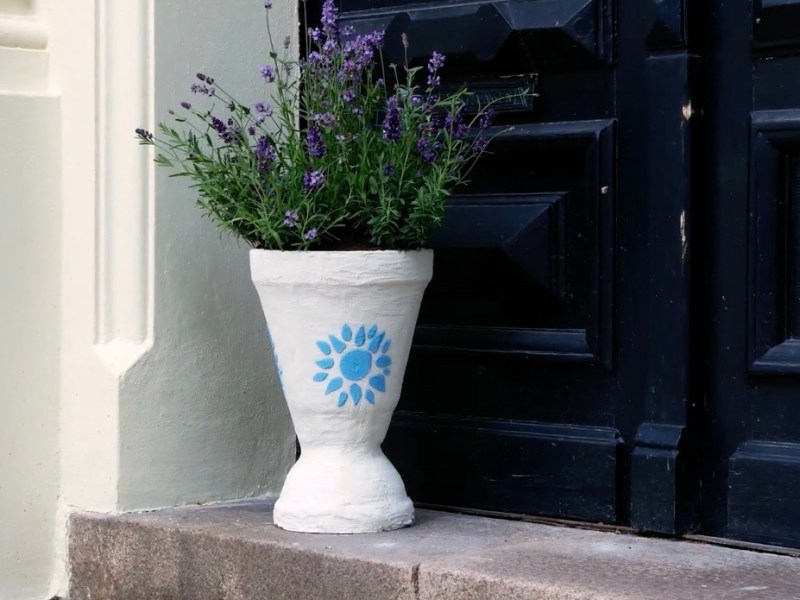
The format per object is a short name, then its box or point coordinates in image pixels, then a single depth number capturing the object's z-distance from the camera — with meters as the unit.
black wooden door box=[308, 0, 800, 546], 2.34
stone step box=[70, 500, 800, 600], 2.05
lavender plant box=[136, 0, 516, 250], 2.38
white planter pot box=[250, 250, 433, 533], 2.38
